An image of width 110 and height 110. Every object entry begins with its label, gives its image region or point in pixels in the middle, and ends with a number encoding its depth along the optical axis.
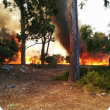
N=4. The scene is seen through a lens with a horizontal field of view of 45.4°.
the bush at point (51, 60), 19.12
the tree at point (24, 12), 16.92
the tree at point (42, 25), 16.97
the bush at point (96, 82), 5.69
